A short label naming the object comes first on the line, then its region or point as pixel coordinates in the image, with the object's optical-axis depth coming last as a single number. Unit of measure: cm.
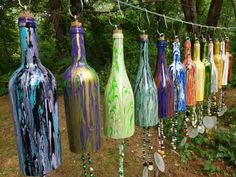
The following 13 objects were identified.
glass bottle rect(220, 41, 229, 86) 125
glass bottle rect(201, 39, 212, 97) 106
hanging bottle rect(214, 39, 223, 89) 120
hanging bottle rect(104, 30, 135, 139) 65
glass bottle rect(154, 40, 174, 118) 79
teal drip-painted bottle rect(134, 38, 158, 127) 72
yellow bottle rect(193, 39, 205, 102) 99
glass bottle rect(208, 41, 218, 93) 110
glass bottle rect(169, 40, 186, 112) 88
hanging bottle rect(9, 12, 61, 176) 49
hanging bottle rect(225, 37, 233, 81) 135
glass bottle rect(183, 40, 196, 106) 95
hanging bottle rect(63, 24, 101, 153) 56
